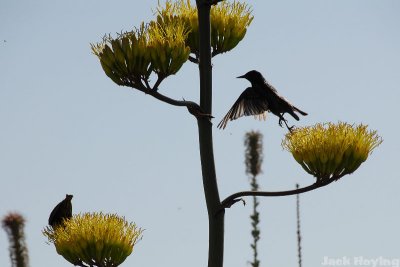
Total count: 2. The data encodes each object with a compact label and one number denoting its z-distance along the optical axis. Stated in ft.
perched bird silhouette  37.70
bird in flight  43.55
